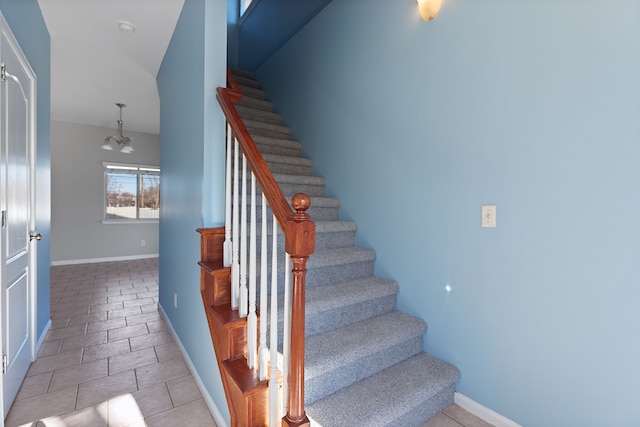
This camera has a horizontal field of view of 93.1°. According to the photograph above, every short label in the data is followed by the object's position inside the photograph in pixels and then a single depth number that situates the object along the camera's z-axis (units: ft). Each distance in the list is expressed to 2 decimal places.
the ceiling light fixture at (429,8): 6.11
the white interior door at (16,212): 5.16
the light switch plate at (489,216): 5.36
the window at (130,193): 19.72
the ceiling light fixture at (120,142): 16.53
